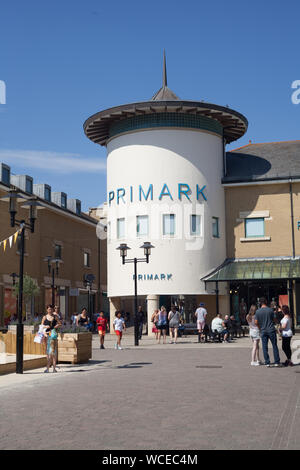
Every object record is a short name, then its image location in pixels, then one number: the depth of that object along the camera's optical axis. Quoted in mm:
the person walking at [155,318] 29384
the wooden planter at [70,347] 18312
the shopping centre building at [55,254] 39812
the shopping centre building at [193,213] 35844
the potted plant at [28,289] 38500
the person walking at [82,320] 23562
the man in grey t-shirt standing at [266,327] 16688
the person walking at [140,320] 33881
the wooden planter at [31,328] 21938
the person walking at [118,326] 24922
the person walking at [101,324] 24547
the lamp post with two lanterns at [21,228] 15492
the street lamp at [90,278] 44138
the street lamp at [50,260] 38719
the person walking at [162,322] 28391
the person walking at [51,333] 16125
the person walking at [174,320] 28266
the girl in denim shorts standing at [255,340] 17234
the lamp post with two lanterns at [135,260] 27250
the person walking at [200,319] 28031
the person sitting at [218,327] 27891
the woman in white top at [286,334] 16766
